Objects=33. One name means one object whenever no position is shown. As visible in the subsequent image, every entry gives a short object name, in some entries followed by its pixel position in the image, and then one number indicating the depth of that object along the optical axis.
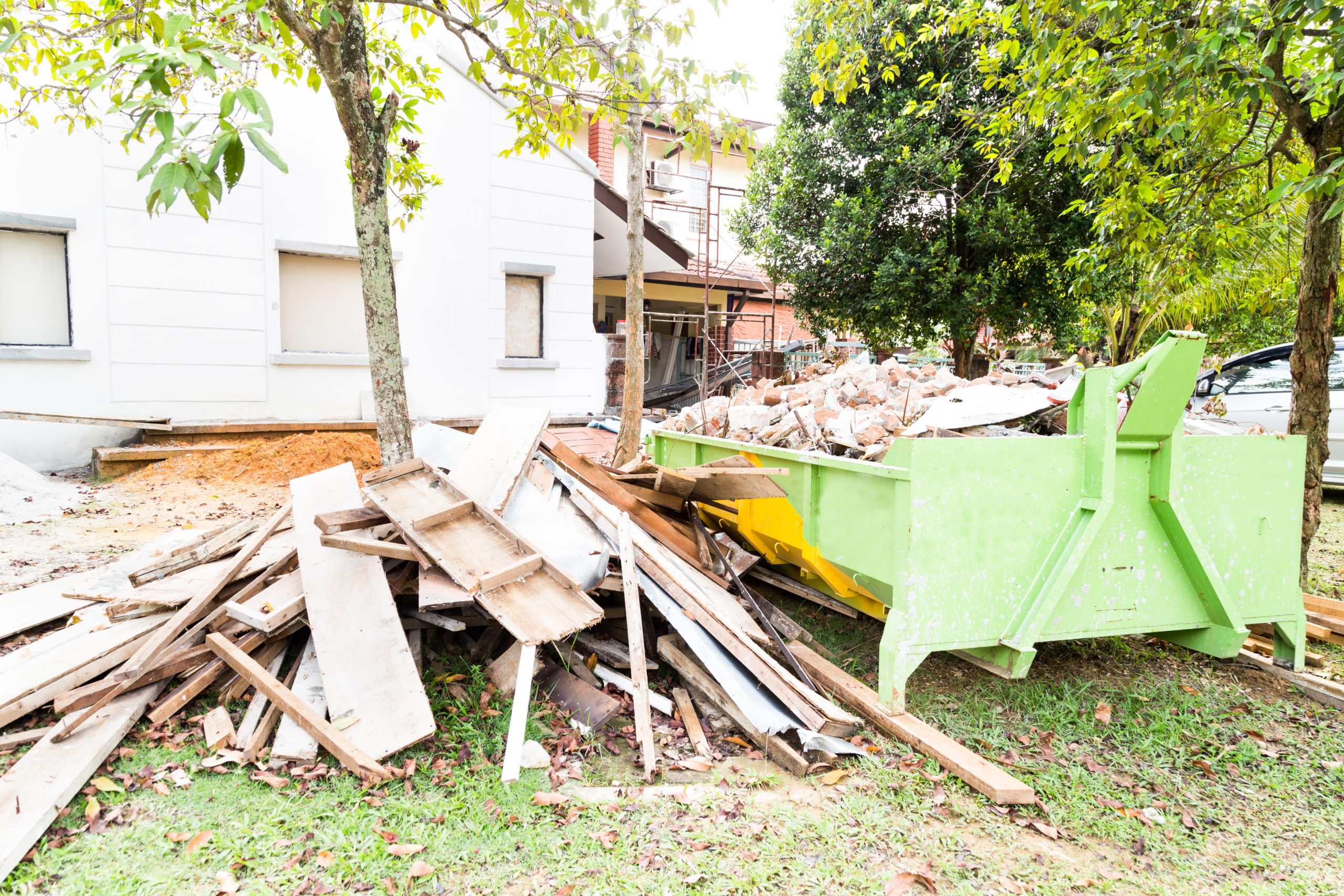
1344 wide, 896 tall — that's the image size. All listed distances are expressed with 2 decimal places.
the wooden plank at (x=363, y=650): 3.07
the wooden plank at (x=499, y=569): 3.21
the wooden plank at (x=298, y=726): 2.97
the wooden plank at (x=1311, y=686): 3.69
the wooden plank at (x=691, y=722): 3.29
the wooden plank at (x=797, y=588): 4.57
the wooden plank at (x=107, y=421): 8.00
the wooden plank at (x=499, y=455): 4.18
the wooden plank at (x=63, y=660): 3.17
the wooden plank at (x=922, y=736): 2.87
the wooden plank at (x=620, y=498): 4.57
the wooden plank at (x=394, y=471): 4.31
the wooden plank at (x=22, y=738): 2.98
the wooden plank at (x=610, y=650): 3.86
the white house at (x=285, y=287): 8.38
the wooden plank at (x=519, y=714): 2.93
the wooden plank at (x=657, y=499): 4.79
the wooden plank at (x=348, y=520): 3.77
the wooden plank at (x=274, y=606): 3.49
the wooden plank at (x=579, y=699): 3.39
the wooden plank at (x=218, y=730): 3.11
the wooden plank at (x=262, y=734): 3.04
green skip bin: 3.29
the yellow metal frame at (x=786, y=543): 4.19
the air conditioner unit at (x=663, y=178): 18.75
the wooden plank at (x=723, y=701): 3.14
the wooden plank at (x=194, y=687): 3.23
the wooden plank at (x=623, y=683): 3.54
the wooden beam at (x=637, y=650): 3.12
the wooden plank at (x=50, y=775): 2.46
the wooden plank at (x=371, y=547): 3.61
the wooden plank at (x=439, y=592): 3.26
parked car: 8.18
